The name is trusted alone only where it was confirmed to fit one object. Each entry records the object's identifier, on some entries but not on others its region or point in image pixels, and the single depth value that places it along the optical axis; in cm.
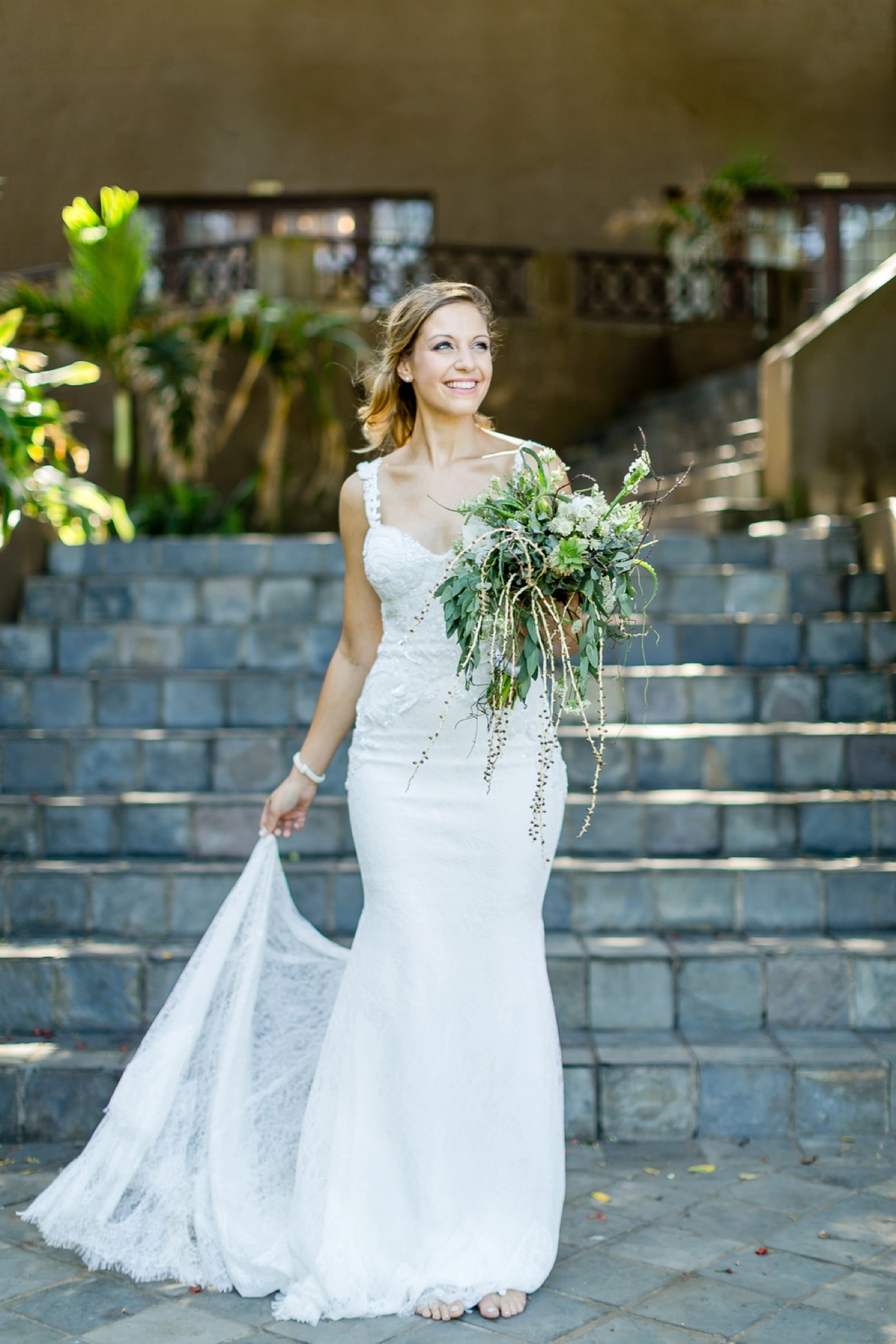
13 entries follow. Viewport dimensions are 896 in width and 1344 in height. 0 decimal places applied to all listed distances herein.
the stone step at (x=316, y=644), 531
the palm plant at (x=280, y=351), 841
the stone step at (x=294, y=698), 499
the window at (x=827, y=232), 1330
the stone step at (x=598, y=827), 443
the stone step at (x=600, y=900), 415
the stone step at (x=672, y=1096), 355
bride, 275
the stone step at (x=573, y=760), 470
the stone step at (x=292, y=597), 560
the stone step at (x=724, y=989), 384
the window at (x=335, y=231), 1201
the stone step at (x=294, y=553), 598
